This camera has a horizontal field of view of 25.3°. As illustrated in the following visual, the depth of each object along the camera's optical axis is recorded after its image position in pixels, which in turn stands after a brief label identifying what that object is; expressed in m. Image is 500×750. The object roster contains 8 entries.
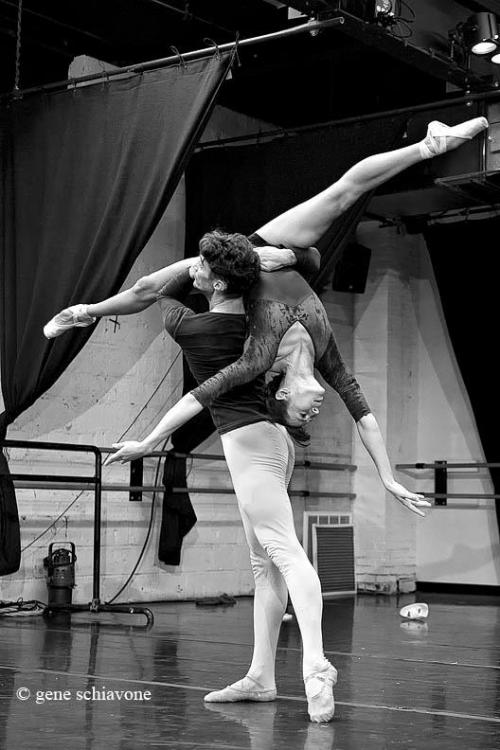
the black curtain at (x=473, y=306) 9.37
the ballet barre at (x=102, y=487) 6.76
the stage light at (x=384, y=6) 5.78
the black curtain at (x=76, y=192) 5.62
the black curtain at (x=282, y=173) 6.72
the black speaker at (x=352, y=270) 9.53
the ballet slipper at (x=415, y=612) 6.94
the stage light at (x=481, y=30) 6.30
